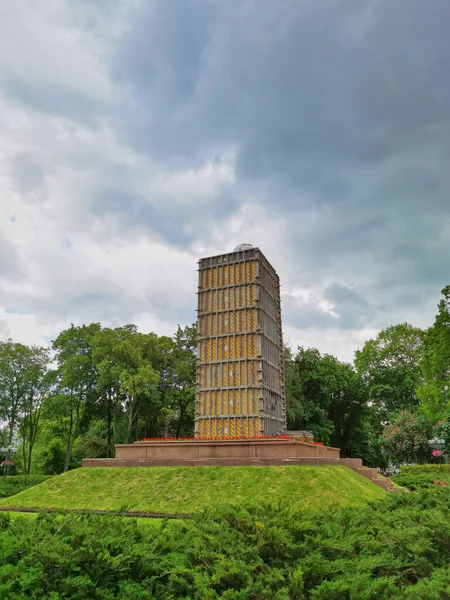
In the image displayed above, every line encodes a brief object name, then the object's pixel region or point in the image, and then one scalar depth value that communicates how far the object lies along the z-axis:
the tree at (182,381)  37.41
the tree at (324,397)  41.12
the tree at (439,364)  30.17
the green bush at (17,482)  29.47
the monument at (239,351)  28.05
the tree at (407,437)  41.28
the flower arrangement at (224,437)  22.72
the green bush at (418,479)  24.81
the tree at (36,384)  37.91
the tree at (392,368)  51.50
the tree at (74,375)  36.97
